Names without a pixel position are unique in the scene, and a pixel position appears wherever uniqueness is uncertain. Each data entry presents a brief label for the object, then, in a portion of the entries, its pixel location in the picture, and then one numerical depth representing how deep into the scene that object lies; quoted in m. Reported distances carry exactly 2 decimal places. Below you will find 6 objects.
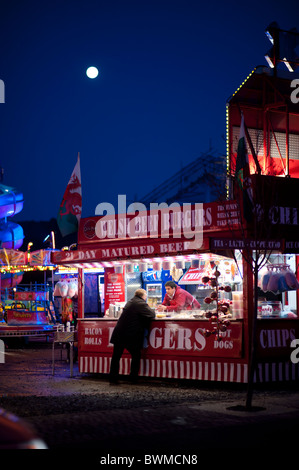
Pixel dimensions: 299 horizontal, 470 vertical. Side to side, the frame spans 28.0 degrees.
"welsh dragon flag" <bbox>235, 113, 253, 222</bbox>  11.78
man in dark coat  13.07
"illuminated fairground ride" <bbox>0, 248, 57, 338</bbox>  24.58
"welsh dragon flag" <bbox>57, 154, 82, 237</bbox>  15.70
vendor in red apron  14.48
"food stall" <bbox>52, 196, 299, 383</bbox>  12.19
